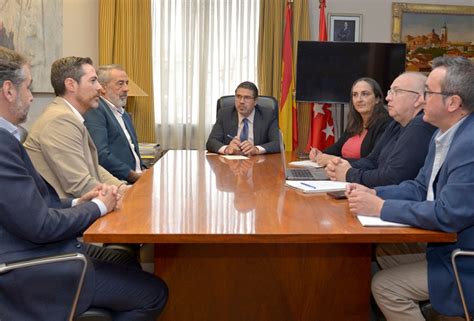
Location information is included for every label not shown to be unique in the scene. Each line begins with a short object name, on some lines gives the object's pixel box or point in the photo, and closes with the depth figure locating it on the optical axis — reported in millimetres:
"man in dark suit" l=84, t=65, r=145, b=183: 3314
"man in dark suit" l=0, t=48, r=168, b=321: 1537
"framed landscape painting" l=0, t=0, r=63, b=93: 4742
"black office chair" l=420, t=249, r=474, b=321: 1596
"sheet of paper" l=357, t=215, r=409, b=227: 1725
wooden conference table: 2115
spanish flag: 5039
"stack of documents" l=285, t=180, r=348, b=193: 2320
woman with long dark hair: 3361
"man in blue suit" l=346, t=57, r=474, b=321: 1674
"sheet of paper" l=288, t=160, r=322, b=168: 3398
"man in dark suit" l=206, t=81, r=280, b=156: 4125
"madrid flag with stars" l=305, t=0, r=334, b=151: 5031
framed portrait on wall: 5297
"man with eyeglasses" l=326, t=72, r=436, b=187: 2361
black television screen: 4762
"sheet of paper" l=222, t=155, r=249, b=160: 3755
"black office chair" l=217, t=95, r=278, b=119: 4465
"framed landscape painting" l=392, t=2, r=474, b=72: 5355
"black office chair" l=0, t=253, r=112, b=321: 1470
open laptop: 2662
